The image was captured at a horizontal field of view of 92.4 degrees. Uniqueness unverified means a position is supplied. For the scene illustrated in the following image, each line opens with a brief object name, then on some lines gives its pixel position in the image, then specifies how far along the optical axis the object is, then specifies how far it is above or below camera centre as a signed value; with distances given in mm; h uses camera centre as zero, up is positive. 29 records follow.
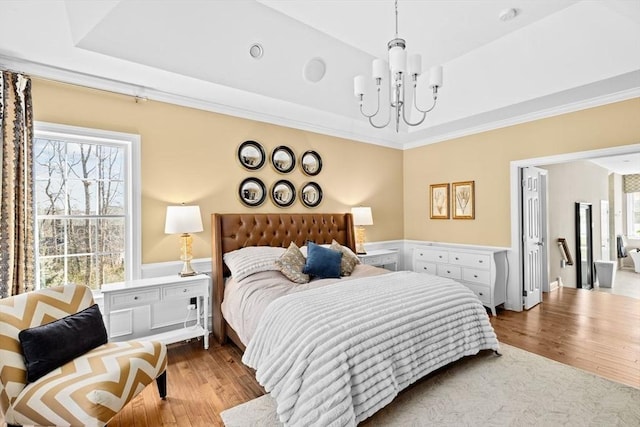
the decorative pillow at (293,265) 3104 -532
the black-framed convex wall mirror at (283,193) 4094 +283
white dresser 4109 -811
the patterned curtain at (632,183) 8773 +744
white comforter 1722 -870
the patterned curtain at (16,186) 2420 +257
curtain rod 2572 +1303
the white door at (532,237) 4316 -388
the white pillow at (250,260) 3059 -476
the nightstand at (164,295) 2676 -734
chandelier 2188 +1072
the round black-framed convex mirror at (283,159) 4074 +743
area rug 2021 -1374
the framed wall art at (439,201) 5035 +180
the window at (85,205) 2840 +115
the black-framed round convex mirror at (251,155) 3805 +751
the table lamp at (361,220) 4633 -109
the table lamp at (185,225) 3057 -94
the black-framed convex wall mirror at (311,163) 4363 +733
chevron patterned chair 1644 -923
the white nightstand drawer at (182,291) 2903 -734
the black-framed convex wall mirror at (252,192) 3819 +286
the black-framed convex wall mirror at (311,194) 4379 +279
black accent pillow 1790 -775
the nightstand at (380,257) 4527 -687
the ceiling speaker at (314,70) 3517 +1678
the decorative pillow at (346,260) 3447 -551
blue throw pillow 3258 -538
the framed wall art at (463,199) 4715 +187
